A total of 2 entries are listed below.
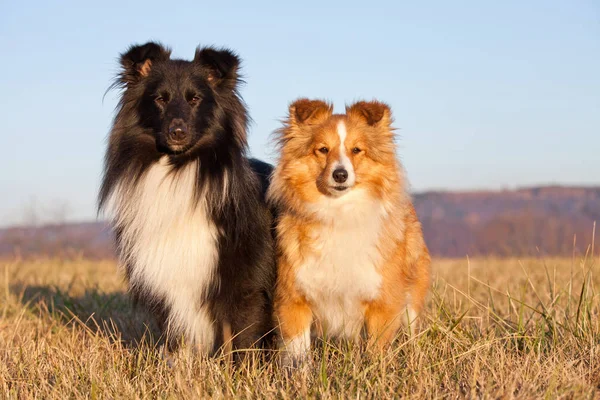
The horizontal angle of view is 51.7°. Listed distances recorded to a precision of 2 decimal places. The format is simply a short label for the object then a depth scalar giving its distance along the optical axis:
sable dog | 4.51
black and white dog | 4.42
